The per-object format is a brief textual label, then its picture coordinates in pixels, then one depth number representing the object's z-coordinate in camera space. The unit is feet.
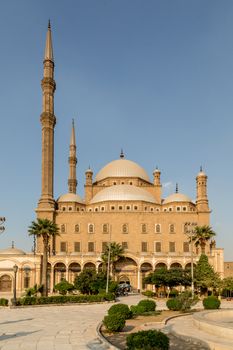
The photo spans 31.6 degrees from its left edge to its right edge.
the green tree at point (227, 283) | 150.63
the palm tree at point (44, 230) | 142.92
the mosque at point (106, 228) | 200.23
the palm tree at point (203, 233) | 174.50
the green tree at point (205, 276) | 151.64
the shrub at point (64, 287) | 157.58
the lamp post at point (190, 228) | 126.24
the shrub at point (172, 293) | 157.27
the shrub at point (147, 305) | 84.80
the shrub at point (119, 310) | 60.48
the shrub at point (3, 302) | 112.57
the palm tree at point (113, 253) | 189.88
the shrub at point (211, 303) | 94.38
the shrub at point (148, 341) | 37.54
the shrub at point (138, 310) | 81.92
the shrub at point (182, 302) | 91.66
